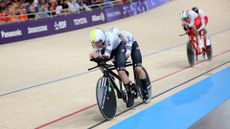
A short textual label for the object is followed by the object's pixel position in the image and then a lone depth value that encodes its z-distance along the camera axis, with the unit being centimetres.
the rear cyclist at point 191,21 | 845
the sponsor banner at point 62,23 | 1421
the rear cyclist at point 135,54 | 548
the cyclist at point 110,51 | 498
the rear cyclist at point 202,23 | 884
